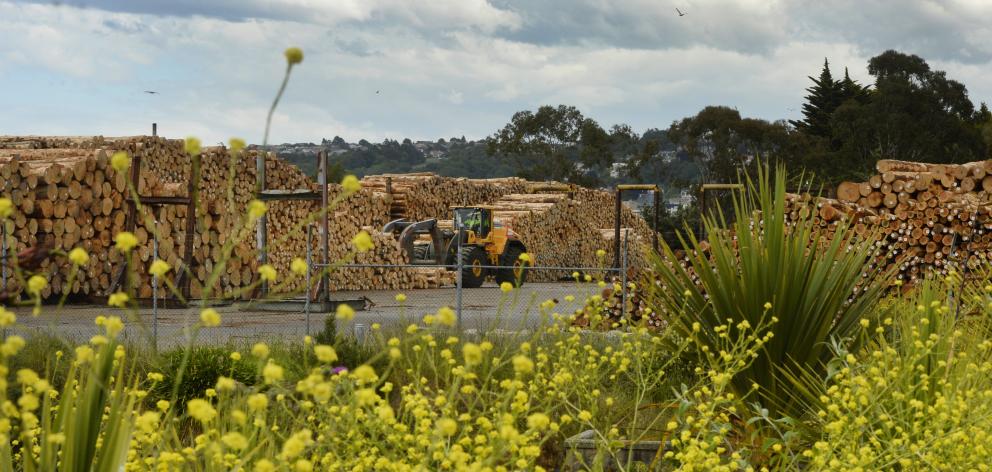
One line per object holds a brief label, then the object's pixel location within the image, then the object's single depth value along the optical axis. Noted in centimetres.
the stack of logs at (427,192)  6109
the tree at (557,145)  11212
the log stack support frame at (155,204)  3241
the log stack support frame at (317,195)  3033
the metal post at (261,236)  3215
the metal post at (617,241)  4544
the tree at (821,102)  10144
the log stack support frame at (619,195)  4403
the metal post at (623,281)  2328
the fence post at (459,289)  2184
